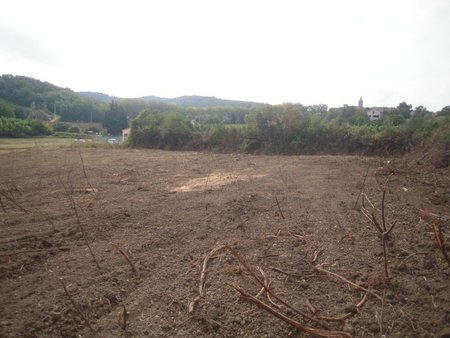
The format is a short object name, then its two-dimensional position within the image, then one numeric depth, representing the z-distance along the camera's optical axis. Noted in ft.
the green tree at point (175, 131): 72.13
